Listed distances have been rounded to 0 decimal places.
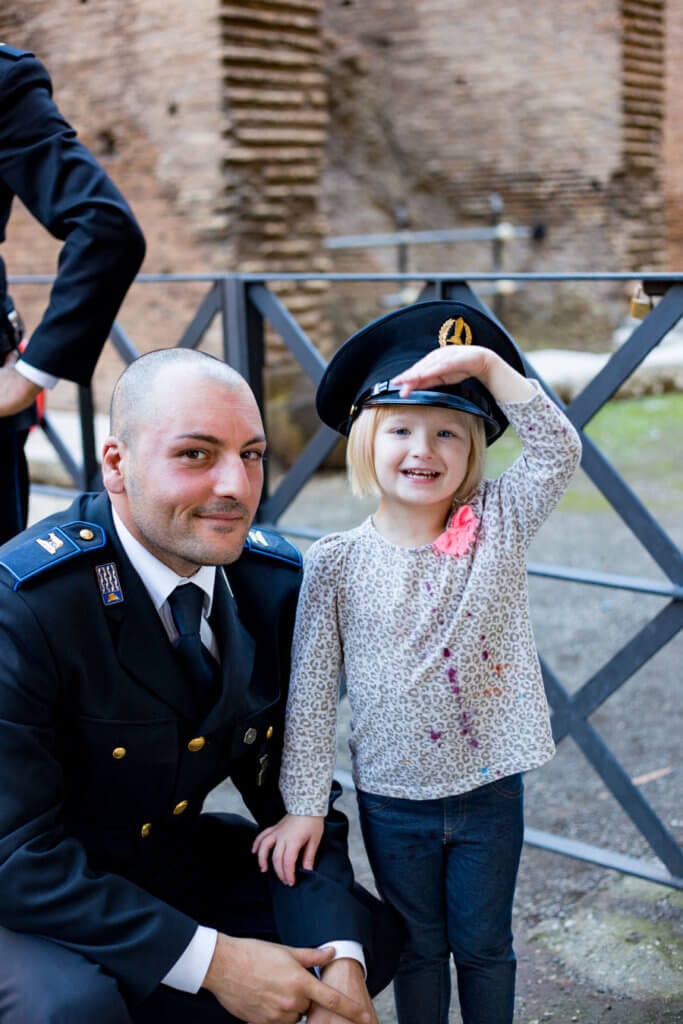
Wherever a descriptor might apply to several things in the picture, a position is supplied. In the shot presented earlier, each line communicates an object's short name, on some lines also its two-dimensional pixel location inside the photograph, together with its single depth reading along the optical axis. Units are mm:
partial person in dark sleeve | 2346
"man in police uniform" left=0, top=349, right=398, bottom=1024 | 1667
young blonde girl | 1923
